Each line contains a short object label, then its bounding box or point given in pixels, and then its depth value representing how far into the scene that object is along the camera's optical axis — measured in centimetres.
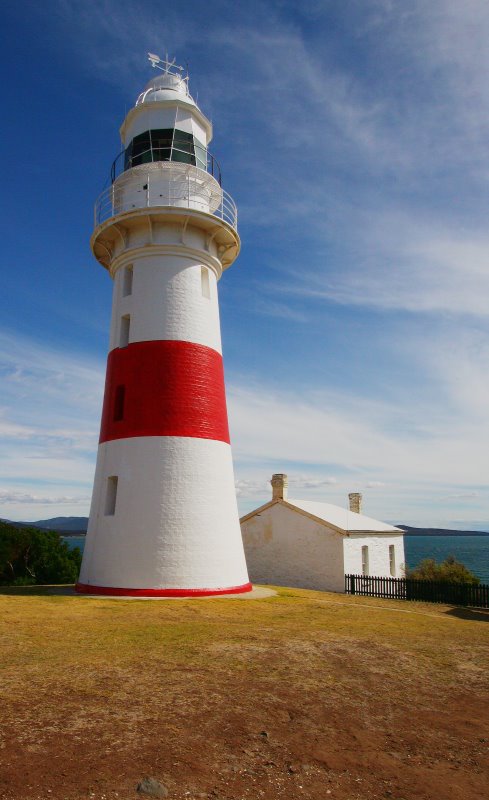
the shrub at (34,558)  3112
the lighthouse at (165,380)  1759
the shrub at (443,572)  3409
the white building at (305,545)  2648
